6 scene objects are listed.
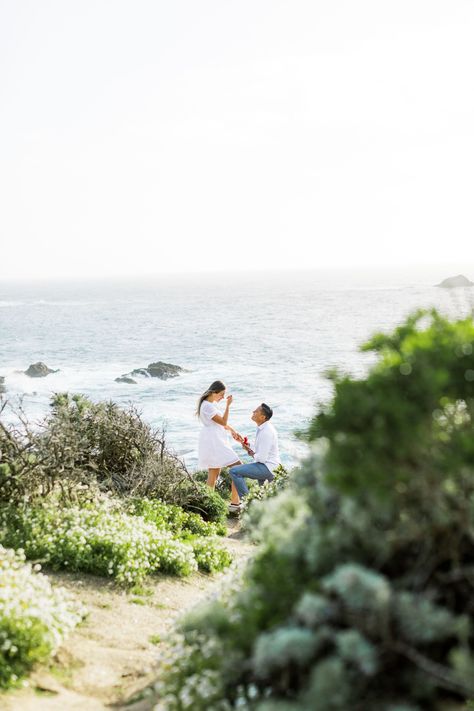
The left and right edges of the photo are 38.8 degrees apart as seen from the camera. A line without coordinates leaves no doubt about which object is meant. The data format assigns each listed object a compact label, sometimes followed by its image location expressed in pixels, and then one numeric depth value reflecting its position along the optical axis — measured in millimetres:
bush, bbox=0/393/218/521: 9328
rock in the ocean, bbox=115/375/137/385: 46812
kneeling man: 12211
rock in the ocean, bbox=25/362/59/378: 49406
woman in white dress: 12477
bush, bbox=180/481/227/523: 12266
